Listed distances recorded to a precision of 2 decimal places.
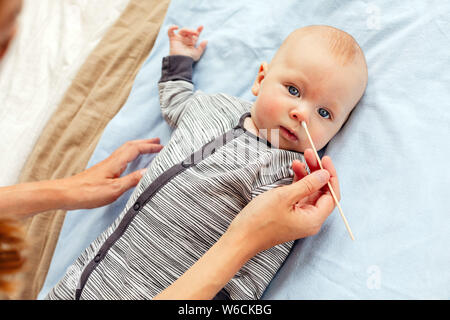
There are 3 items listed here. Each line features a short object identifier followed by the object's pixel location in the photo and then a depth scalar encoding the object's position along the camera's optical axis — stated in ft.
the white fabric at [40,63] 4.57
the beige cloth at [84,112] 4.24
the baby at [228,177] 3.22
